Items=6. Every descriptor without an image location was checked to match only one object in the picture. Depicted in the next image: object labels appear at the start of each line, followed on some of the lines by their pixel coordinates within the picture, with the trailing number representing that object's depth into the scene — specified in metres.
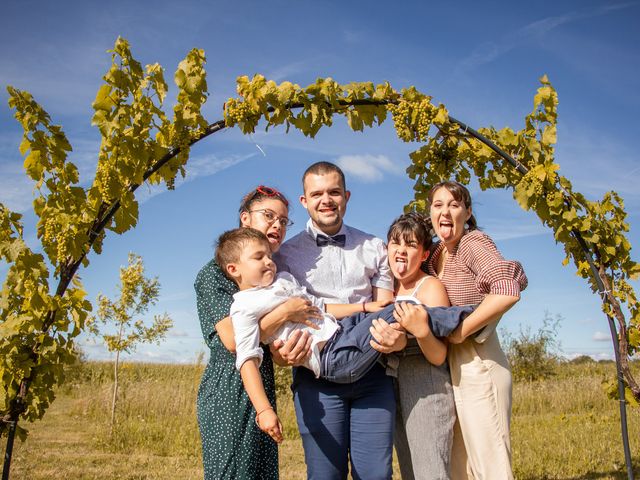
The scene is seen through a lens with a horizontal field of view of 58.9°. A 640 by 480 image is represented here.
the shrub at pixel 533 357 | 13.20
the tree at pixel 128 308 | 8.61
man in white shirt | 2.50
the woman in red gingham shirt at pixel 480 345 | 2.60
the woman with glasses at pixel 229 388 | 2.44
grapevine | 3.13
